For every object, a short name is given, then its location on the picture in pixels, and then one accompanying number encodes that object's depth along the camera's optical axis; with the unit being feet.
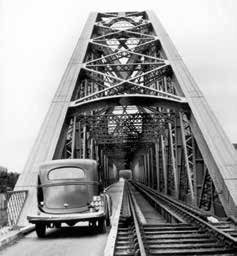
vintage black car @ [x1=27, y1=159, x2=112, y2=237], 27.43
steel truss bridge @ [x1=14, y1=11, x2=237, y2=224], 36.35
